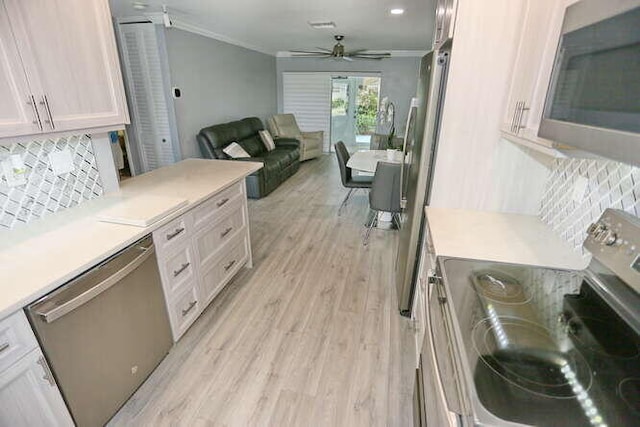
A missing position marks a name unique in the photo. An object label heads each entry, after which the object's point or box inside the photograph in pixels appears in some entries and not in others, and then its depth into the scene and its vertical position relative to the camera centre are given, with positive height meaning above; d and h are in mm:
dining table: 3480 -646
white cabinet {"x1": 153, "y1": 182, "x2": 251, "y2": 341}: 1796 -957
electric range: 705 -642
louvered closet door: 3982 +36
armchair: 6848 -689
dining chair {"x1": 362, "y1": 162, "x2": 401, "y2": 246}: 3021 -826
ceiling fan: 4991 +974
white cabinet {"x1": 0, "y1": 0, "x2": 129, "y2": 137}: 1239 +145
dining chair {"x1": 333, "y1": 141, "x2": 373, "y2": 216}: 3719 -844
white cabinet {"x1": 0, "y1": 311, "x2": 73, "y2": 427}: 1041 -947
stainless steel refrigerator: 1604 -321
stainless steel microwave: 591 +49
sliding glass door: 7715 -158
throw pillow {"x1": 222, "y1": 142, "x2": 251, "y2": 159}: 4684 -707
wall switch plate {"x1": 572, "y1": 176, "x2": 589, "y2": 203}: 1332 -347
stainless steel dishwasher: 1184 -967
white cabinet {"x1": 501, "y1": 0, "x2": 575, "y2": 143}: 1019 +138
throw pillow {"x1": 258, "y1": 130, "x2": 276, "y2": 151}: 5965 -691
